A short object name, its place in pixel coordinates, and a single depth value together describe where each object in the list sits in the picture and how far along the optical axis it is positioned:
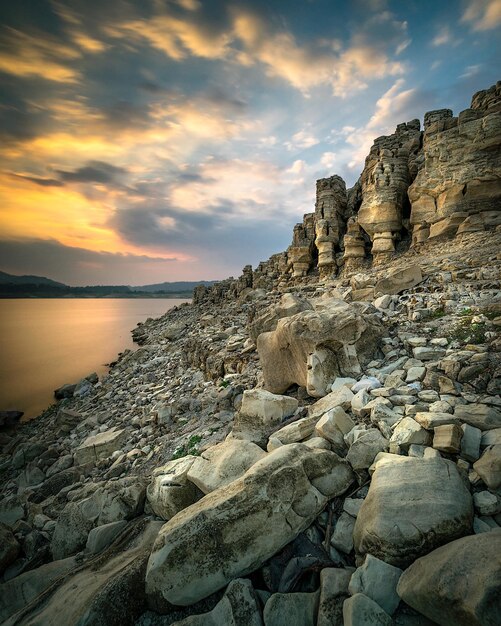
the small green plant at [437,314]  7.47
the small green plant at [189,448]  6.41
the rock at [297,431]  4.52
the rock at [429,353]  5.65
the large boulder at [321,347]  6.49
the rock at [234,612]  2.57
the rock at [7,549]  4.91
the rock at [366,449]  3.65
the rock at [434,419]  3.55
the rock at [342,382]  5.85
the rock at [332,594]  2.38
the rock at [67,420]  12.01
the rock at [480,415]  3.50
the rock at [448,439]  3.26
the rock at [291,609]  2.50
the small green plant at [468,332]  5.71
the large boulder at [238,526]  2.86
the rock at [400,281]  10.86
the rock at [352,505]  3.23
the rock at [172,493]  4.22
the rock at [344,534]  2.98
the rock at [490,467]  2.86
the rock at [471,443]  3.20
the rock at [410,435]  3.54
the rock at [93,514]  4.79
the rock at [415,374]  5.06
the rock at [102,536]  4.36
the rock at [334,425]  4.15
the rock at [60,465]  8.83
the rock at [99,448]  8.51
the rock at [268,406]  5.77
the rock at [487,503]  2.72
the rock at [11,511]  6.89
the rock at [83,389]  17.45
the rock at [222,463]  4.05
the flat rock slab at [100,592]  2.90
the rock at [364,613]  2.13
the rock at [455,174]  16.59
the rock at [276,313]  9.84
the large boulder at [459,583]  1.90
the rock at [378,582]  2.30
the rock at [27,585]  4.00
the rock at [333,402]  4.95
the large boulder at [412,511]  2.54
